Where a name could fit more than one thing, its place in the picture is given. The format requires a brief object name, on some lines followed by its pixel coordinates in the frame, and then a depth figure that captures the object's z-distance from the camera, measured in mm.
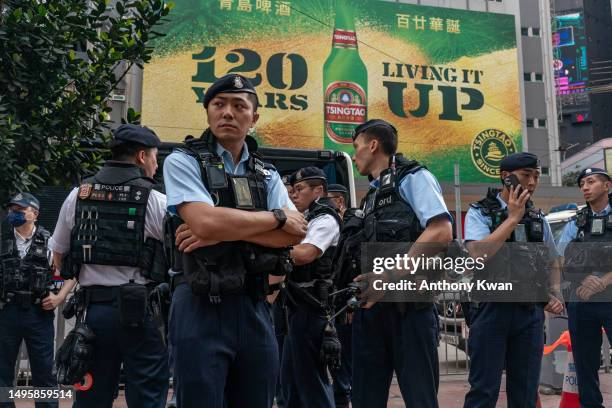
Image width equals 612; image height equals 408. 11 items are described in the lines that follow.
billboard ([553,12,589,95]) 63281
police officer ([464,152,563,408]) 4469
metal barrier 9094
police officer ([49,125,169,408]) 3816
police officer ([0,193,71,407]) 5742
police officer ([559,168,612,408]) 5461
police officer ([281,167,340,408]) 4742
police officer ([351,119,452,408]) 3797
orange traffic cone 5762
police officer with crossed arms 2754
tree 5074
